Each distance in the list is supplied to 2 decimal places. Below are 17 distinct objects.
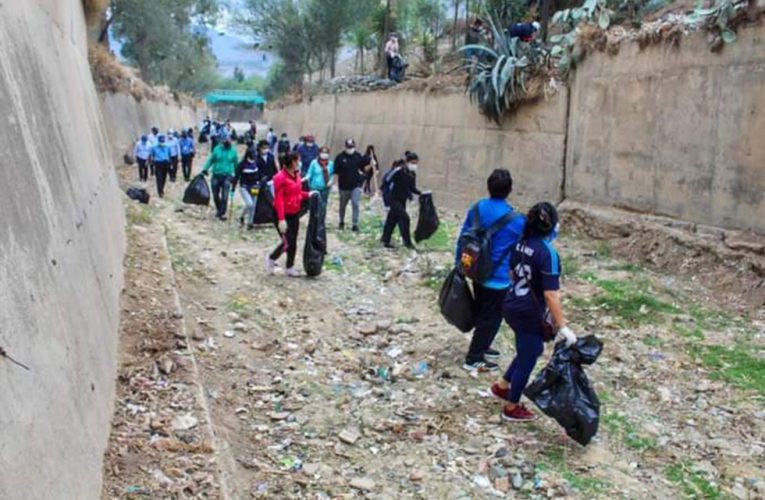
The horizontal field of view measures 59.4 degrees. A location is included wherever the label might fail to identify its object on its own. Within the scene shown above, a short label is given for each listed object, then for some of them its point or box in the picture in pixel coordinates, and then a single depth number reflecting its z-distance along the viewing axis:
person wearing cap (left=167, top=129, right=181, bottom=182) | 17.13
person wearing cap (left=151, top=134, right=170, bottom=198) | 14.32
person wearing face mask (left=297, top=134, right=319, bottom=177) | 14.14
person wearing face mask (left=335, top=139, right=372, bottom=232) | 11.51
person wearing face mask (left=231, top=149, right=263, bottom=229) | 11.38
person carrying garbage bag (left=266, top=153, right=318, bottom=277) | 8.02
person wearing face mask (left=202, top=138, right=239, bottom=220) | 11.68
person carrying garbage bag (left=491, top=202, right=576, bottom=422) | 4.29
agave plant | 12.63
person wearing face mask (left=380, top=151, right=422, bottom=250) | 9.88
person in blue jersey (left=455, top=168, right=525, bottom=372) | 5.15
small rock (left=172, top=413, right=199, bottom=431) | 3.81
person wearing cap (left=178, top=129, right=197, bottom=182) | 18.86
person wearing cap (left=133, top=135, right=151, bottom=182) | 16.67
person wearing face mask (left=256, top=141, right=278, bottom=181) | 11.49
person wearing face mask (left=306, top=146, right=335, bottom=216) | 10.70
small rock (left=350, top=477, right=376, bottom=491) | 3.96
